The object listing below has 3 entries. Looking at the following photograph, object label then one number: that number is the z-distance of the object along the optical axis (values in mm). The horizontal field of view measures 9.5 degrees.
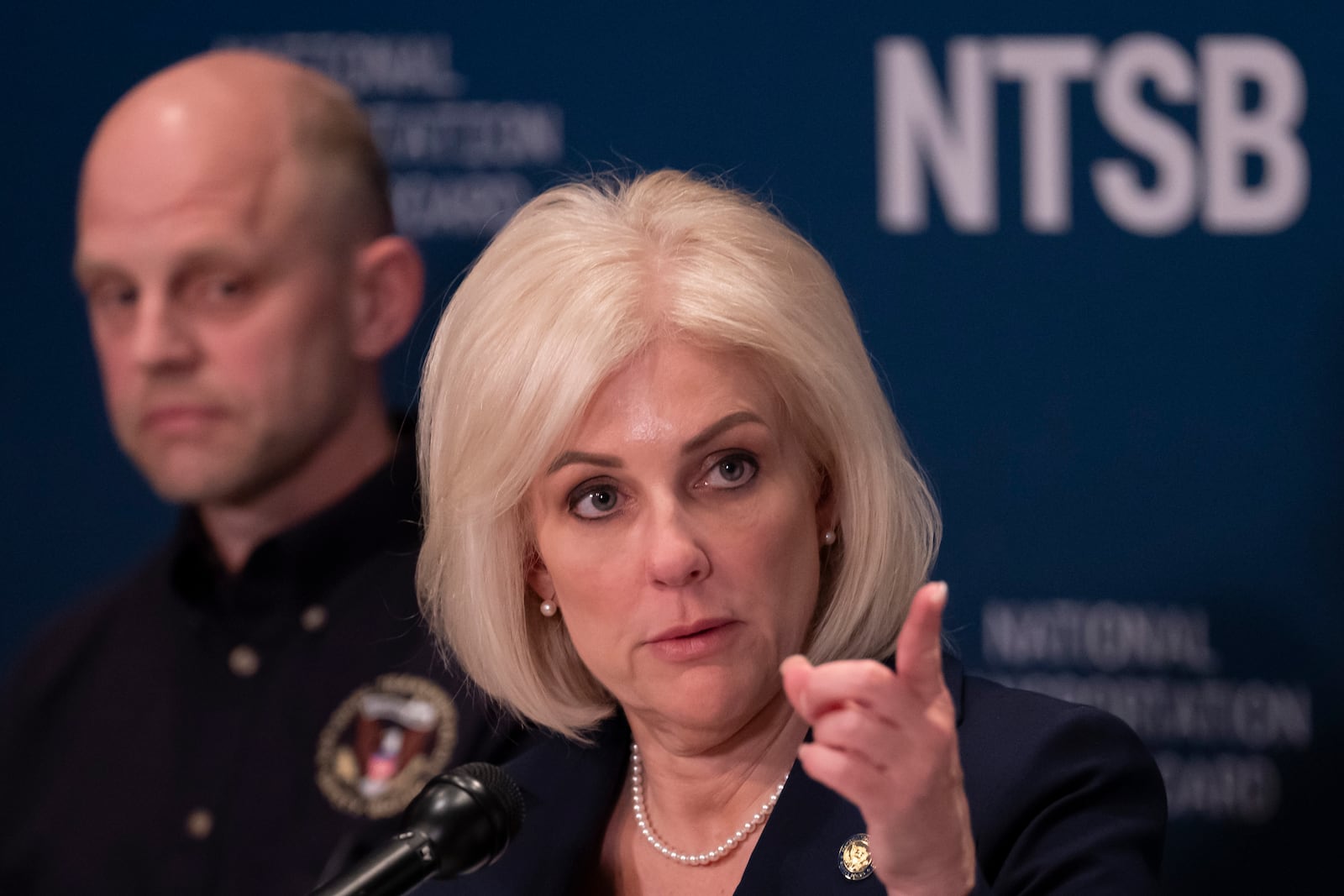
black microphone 3393
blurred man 3854
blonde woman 3525
